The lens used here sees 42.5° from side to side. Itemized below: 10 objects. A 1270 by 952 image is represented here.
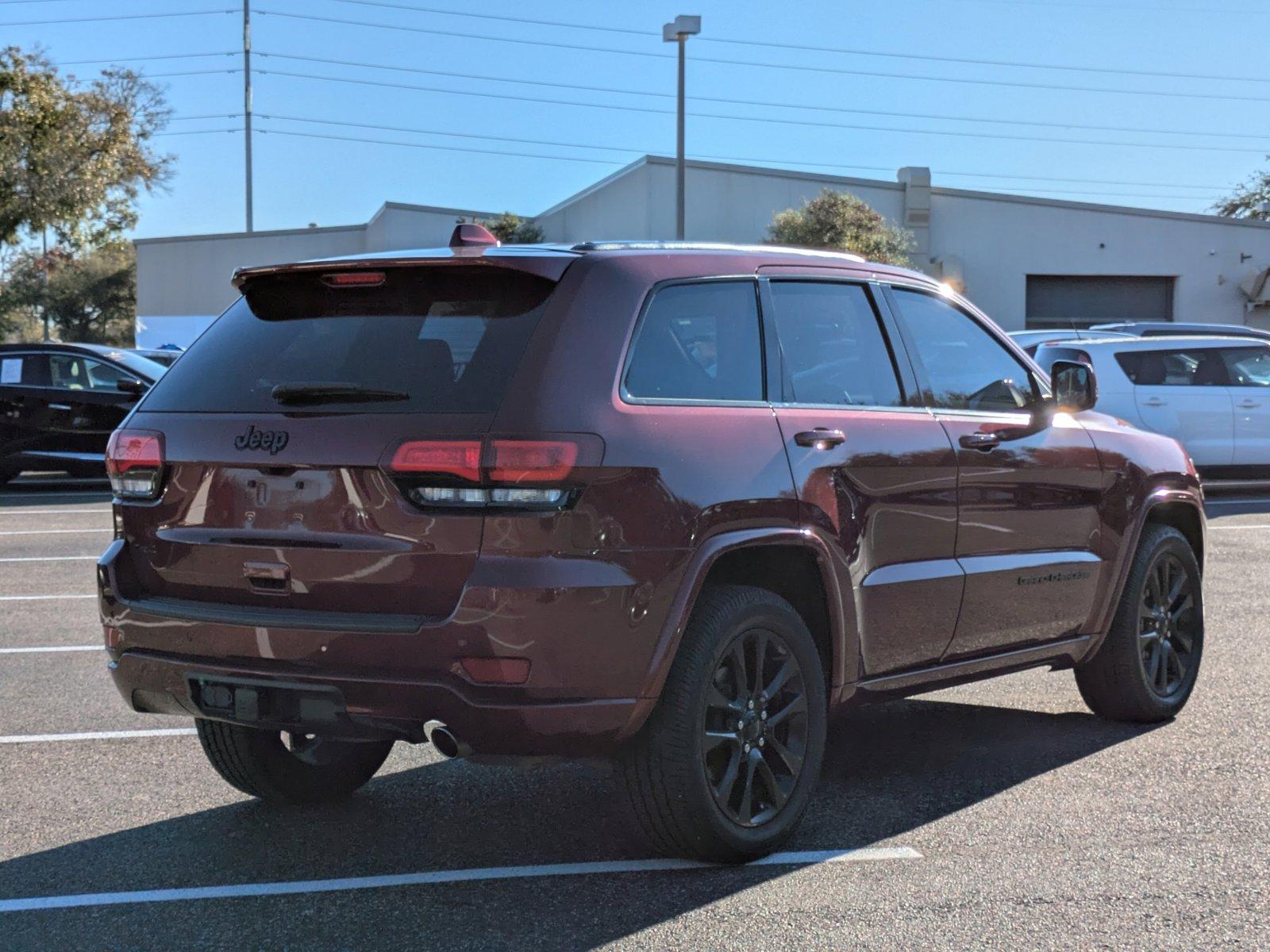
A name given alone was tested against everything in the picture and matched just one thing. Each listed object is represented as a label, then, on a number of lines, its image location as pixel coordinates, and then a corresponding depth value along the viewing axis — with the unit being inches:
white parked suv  668.1
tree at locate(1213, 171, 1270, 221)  2511.1
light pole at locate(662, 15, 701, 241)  1171.3
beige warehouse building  1817.2
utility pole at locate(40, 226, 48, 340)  1603.1
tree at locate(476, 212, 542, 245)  1886.2
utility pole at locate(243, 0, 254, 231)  2362.2
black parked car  722.8
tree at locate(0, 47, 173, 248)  1246.3
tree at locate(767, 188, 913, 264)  1635.1
